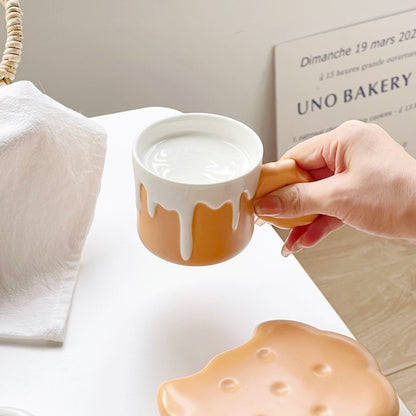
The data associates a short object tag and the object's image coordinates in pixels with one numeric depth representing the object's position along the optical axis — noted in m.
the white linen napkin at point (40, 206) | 0.65
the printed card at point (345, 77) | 1.53
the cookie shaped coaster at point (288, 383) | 0.55
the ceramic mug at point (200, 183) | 0.57
